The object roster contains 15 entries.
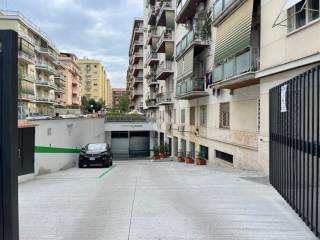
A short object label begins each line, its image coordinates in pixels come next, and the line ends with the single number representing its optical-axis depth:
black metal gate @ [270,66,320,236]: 3.57
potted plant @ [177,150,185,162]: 19.09
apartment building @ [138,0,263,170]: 11.21
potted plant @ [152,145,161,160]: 24.41
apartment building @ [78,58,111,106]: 105.69
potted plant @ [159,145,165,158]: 24.68
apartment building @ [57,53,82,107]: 68.10
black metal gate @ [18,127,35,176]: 8.98
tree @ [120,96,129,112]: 65.85
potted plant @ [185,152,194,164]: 17.71
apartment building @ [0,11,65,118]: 39.25
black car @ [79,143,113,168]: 15.26
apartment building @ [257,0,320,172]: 7.83
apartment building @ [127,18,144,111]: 50.69
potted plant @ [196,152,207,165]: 15.78
